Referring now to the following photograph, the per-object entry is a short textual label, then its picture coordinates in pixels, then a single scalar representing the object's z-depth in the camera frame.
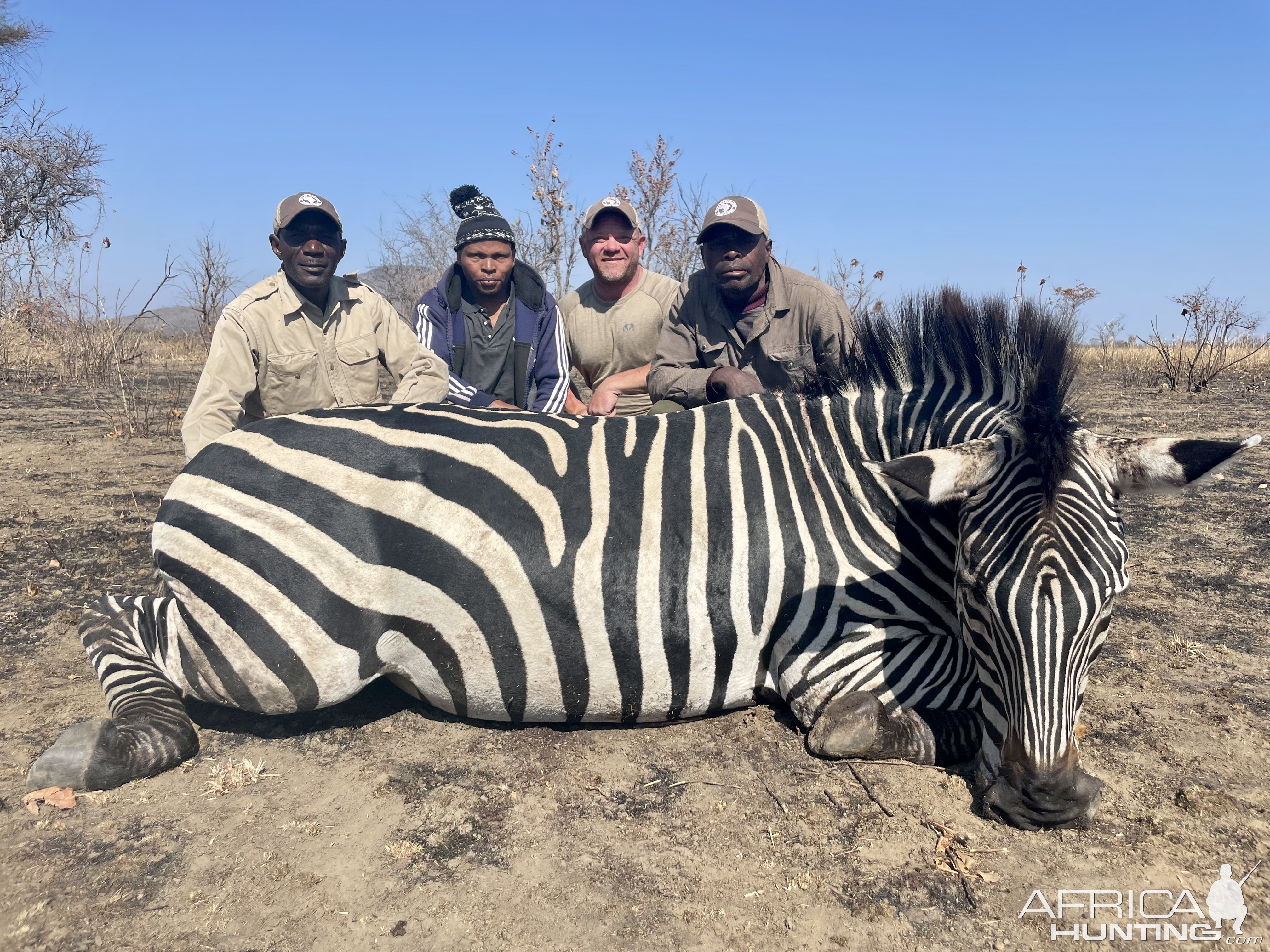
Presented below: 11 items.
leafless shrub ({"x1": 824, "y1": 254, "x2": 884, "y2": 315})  17.34
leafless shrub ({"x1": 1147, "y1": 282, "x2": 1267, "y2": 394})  12.75
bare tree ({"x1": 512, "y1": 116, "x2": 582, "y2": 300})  16.72
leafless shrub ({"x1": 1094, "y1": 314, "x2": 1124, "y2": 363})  18.15
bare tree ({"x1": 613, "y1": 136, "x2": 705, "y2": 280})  17.73
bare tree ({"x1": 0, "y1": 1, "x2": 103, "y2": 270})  20.06
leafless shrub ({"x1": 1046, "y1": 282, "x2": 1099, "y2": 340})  19.05
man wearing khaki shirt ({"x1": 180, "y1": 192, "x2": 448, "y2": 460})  4.91
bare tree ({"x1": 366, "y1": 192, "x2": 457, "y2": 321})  21.77
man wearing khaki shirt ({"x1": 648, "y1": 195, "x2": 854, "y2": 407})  5.16
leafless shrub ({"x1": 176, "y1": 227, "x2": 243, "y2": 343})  15.53
